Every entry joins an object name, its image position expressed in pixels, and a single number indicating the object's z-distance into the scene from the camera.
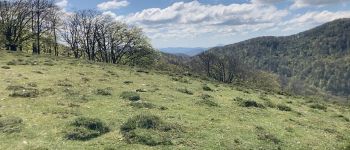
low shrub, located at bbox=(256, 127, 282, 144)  20.27
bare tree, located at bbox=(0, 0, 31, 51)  74.38
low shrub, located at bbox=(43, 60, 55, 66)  47.84
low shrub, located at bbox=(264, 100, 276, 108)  32.38
